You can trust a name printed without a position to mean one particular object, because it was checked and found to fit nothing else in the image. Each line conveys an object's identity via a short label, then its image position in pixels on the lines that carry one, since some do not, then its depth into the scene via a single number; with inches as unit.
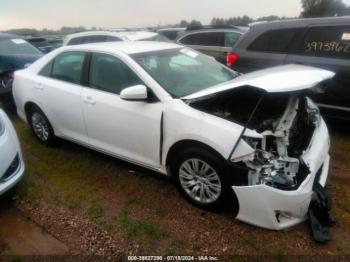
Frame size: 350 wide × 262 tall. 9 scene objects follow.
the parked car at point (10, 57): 263.7
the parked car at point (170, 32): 645.7
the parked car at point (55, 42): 624.7
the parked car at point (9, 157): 134.0
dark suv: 191.0
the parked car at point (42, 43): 551.3
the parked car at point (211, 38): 390.0
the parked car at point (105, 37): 348.4
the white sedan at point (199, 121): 115.3
